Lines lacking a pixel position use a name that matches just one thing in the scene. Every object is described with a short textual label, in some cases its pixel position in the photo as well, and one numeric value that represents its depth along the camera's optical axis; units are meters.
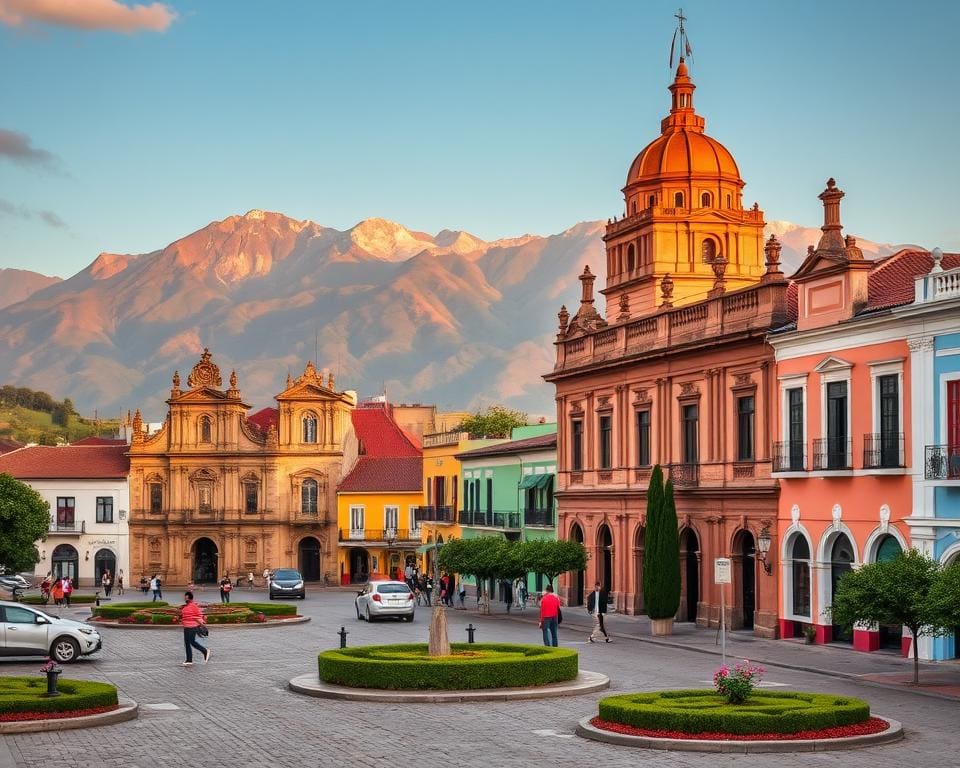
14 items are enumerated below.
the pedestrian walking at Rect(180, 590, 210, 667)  34.16
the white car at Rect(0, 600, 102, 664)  33.44
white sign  32.38
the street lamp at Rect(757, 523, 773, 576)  42.91
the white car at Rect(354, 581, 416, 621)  50.91
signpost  32.34
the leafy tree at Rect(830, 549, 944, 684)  30.27
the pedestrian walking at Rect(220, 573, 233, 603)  66.19
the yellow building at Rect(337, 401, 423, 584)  96.50
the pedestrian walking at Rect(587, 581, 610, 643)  42.19
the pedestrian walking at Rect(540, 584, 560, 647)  36.03
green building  64.75
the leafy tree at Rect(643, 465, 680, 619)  44.62
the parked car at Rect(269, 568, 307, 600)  73.06
